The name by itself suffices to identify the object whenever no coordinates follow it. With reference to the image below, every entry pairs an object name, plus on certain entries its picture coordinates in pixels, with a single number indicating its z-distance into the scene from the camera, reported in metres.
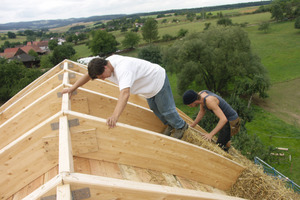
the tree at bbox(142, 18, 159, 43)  54.63
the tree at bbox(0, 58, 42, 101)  20.88
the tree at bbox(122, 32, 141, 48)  51.35
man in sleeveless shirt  3.49
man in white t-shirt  2.62
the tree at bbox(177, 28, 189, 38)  52.28
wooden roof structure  1.64
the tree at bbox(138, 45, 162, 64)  38.06
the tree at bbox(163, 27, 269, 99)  18.12
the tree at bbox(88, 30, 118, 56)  50.19
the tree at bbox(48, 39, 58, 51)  63.41
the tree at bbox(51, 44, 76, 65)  39.84
